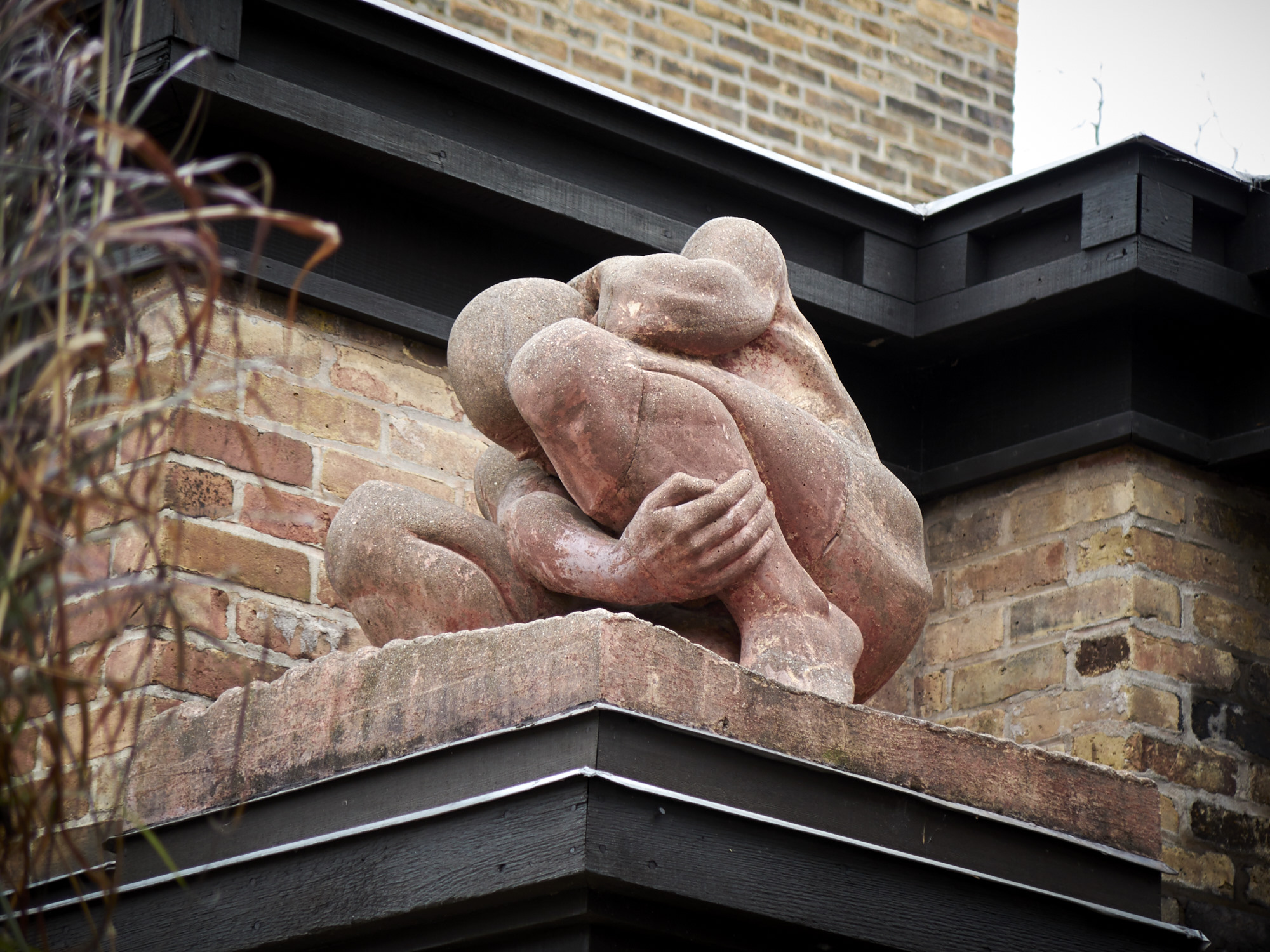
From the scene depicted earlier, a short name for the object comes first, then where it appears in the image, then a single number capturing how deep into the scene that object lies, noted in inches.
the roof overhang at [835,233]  170.9
